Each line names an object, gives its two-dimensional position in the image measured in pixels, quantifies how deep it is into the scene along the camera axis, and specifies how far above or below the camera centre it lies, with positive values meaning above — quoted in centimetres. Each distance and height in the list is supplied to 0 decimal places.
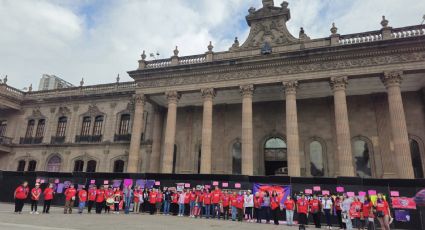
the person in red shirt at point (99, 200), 1652 -35
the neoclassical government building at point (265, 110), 2009 +721
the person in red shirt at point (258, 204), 1516 -27
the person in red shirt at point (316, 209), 1410 -39
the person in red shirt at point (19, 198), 1438 -34
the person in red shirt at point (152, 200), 1708 -27
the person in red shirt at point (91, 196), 1669 -16
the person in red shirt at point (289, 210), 1432 -47
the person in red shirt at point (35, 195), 1488 -18
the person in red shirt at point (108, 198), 1683 -24
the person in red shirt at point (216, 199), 1597 -10
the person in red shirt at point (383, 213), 1163 -39
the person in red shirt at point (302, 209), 1421 -41
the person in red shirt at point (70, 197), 1570 -24
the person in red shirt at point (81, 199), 1594 -32
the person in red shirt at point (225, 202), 1580 -23
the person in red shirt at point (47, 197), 1512 -27
